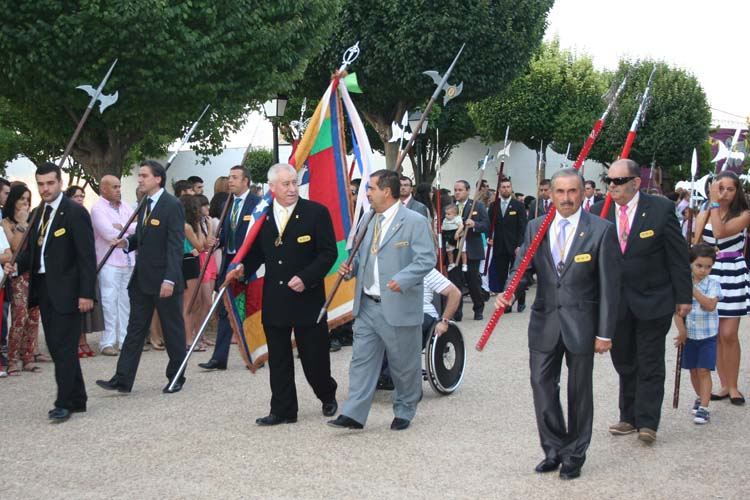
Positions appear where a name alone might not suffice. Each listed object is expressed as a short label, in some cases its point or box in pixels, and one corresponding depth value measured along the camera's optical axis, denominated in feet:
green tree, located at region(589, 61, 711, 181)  144.36
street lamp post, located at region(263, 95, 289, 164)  57.82
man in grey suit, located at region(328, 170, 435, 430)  23.54
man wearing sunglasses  22.21
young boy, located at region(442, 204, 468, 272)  49.08
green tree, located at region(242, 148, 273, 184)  172.14
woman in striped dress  26.66
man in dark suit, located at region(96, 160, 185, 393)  28.53
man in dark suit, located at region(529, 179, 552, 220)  59.52
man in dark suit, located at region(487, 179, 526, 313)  52.13
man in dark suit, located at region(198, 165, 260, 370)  32.55
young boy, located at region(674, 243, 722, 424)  25.09
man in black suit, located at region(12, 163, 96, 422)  25.44
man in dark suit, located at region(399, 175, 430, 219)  34.47
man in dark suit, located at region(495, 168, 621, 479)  19.24
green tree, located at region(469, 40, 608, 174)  128.47
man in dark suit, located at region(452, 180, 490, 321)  47.47
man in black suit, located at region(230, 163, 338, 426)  24.40
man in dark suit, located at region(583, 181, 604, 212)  51.61
